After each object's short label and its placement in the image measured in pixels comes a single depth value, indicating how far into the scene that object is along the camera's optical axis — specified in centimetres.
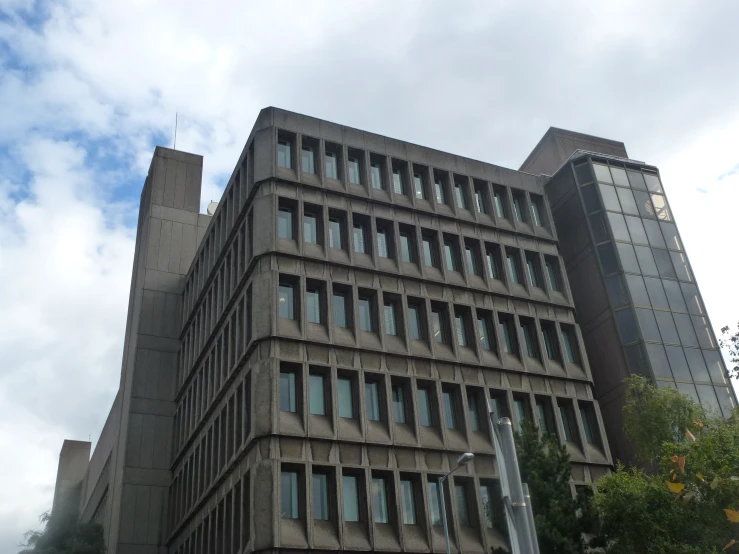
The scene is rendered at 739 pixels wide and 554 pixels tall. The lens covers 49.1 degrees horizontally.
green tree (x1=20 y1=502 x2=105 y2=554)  4878
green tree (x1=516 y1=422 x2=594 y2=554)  2850
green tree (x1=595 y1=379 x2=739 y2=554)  2933
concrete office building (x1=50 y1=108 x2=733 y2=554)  3628
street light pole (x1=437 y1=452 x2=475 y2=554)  2514
